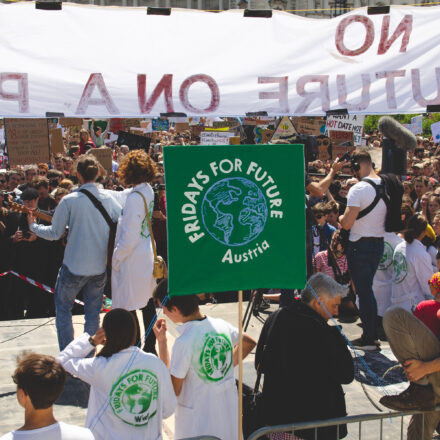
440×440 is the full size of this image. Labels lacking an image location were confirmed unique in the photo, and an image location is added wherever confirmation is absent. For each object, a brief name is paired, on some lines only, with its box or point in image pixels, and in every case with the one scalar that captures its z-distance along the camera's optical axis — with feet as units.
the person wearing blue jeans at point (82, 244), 17.40
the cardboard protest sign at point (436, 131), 43.39
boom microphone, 20.21
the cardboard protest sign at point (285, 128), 36.88
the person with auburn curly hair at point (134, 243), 16.89
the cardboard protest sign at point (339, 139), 42.73
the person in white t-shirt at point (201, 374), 11.69
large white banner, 13.88
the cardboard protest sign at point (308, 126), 46.20
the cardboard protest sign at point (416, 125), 59.68
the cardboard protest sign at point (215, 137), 37.70
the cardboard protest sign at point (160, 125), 68.75
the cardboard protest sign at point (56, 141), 36.60
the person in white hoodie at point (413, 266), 21.44
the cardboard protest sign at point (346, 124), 45.65
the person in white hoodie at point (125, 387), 10.86
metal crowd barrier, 10.89
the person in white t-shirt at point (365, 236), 20.22
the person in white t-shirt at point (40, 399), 8.91
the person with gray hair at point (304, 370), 12.19
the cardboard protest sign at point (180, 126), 62.12
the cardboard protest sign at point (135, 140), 38.32
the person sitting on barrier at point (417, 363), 13.20
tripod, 18.01
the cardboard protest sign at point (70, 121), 46.05
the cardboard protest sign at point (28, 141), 31.48
